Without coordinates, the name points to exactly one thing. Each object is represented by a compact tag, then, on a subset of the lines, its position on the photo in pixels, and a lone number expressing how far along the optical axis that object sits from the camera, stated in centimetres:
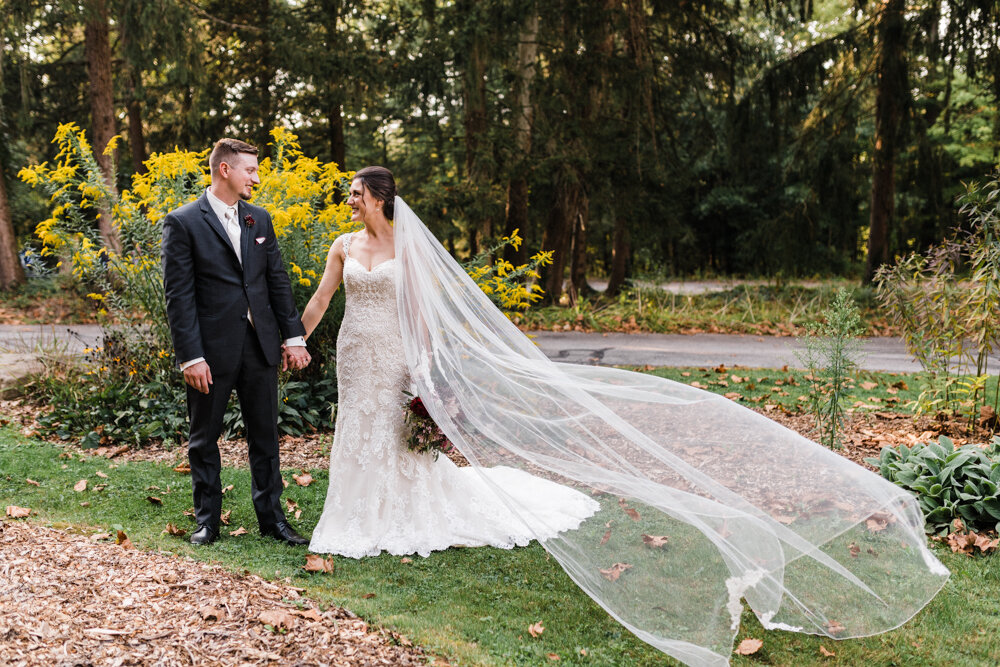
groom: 403
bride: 318
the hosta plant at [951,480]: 454
